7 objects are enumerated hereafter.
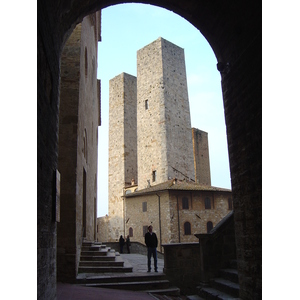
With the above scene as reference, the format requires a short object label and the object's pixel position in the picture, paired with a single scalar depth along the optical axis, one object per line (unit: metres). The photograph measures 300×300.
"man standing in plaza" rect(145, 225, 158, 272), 9.59
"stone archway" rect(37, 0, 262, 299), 3.84
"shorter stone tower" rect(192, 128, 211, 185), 32.44
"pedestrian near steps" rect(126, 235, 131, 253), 19.80
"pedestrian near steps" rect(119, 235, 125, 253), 19.64
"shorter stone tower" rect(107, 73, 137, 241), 32.72
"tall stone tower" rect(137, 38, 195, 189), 27.23
